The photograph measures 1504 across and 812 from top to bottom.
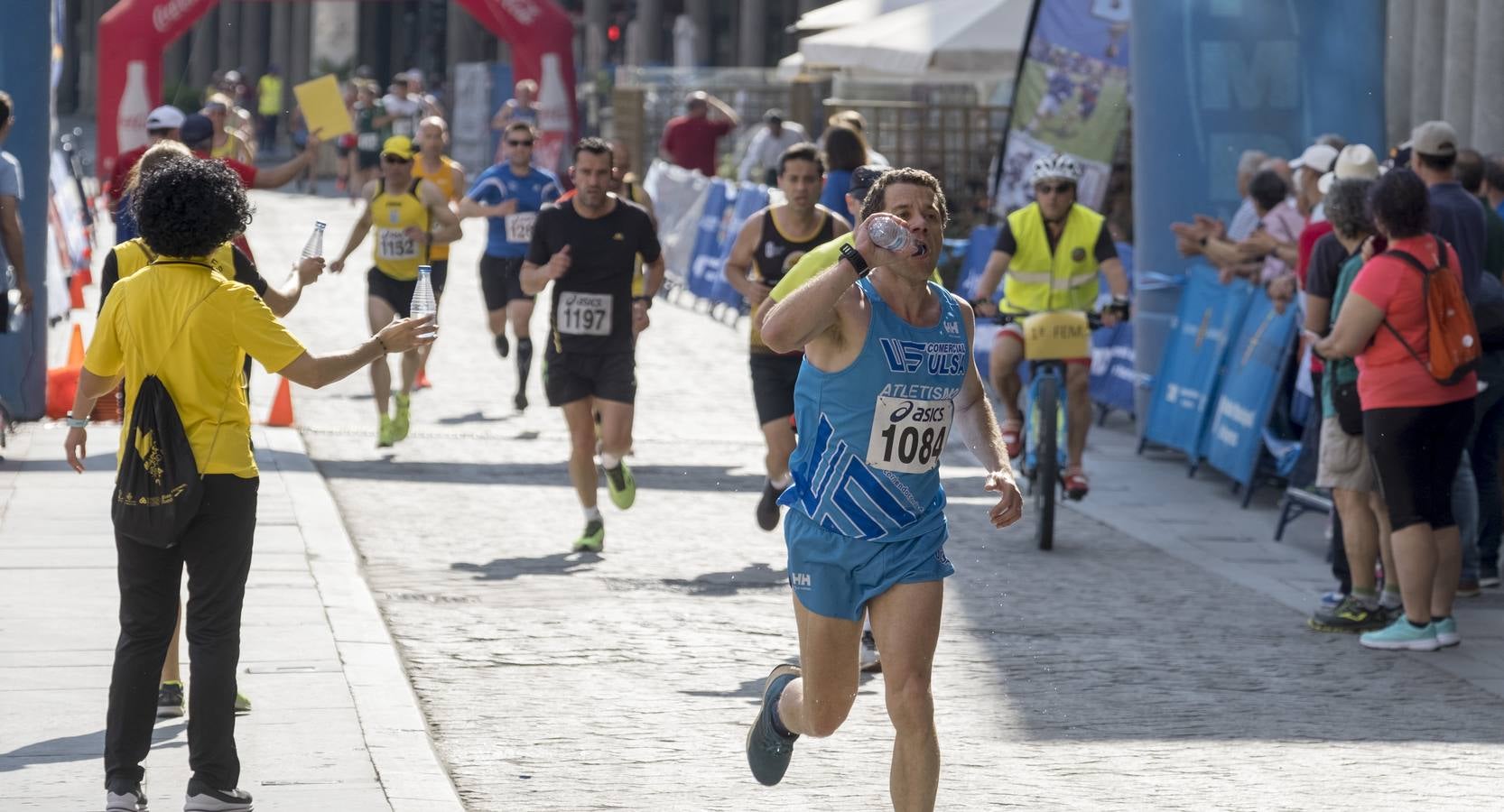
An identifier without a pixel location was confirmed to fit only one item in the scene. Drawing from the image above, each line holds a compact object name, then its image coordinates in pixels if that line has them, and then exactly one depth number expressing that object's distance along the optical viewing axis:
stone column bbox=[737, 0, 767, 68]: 52.75
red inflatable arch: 32.62
